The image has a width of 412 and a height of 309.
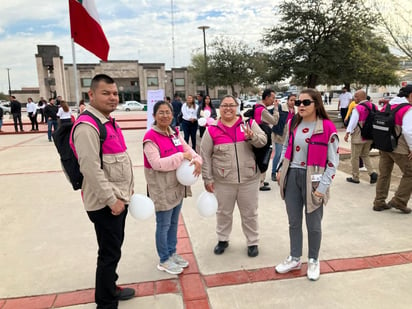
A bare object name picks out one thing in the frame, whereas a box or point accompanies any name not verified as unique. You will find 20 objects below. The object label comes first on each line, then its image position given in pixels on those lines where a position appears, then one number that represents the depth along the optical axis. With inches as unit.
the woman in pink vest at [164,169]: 108.8
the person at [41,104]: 712.2
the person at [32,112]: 636.1
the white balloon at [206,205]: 118.2
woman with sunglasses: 106.2
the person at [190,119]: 349.7
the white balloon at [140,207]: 101.8
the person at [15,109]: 602.5
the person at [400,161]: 156.3
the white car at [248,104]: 1424.0
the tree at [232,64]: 1314.0
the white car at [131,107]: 1577.1
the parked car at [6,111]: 1444.9
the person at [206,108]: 336.5
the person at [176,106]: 484.7
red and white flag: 139.5
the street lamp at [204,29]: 940.6
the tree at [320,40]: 555.2
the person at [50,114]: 485.4
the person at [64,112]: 439.8
